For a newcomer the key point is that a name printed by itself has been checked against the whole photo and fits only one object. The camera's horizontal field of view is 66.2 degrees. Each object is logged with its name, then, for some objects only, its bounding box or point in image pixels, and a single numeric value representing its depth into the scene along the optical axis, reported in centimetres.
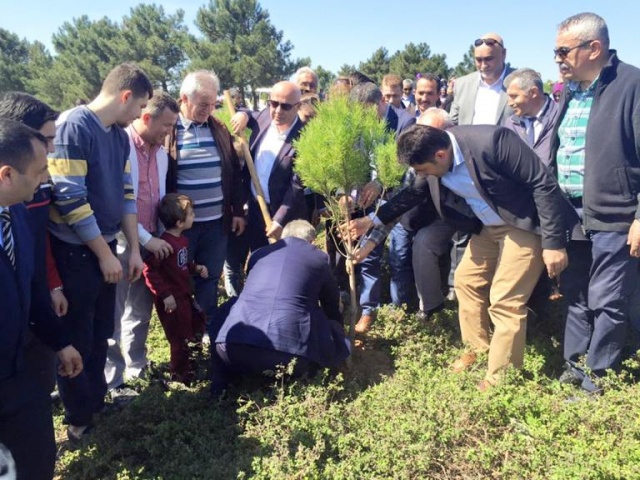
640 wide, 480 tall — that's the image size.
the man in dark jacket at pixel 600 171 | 283
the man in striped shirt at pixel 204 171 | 378
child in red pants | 356
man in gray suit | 462
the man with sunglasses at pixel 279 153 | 407
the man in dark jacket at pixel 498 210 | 299
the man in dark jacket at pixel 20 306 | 189
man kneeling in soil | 315
